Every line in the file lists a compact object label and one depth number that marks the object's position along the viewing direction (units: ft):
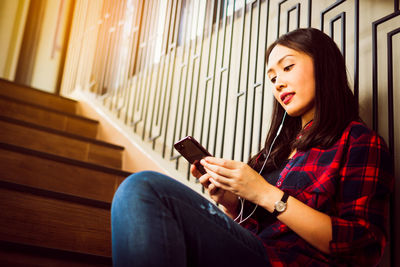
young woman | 2.65
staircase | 4.65
